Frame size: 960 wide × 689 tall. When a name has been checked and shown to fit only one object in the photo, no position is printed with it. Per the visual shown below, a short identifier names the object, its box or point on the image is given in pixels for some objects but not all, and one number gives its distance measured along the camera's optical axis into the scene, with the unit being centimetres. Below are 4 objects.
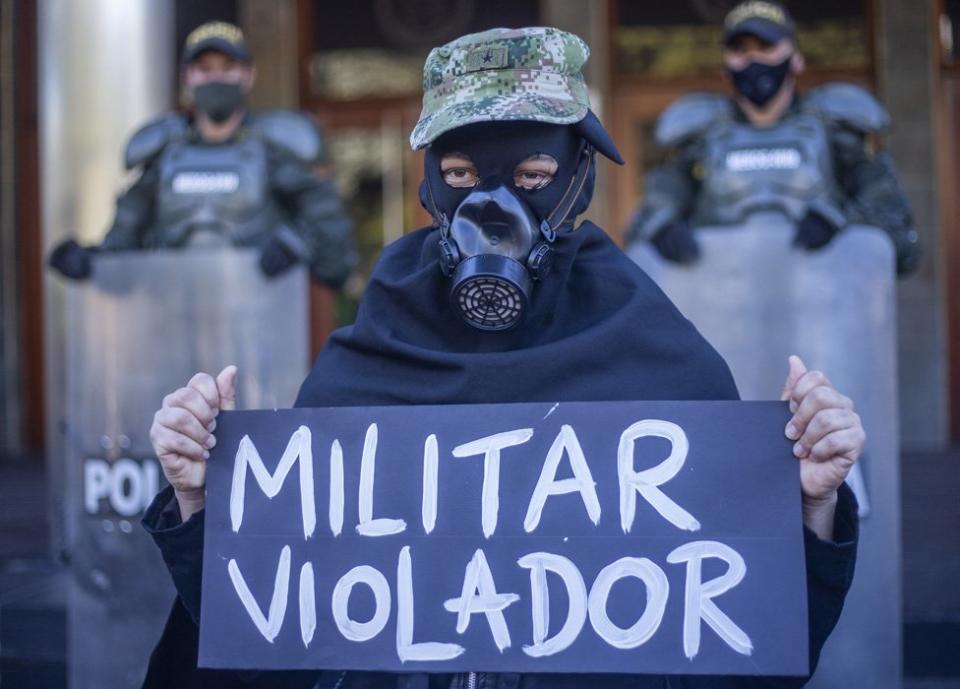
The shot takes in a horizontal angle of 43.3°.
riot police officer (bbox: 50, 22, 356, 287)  447
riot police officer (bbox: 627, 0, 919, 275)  409
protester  182
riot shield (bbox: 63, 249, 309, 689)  374
